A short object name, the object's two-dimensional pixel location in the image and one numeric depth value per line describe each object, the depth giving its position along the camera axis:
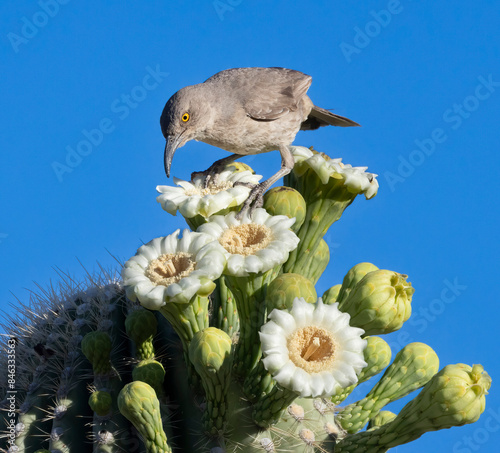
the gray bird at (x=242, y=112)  8.65
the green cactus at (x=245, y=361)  4.81
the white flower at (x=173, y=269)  5.05
